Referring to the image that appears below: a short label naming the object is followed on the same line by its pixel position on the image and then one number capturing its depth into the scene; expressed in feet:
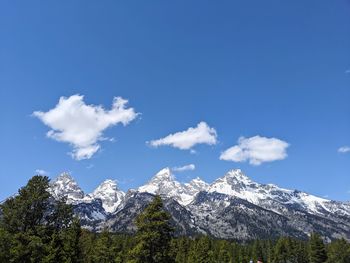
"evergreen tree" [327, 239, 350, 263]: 515.50
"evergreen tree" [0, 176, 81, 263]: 162.81
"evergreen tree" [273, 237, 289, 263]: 546.38
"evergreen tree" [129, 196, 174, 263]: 147.74
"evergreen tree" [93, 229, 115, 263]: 256.11
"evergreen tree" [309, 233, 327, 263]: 503.61
